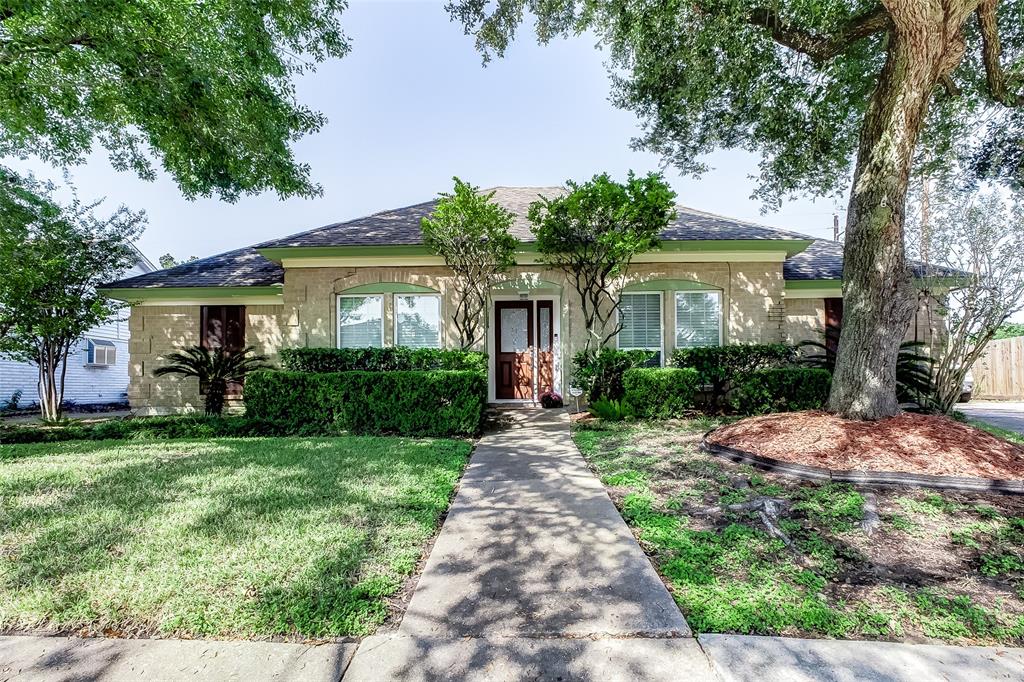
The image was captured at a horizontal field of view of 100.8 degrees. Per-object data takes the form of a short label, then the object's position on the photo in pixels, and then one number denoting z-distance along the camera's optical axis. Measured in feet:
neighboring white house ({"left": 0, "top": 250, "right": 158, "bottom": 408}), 40.32
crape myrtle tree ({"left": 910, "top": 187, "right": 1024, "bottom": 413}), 22.33
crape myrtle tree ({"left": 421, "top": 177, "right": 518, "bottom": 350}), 25.27
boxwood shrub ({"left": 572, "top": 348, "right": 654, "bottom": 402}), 25.90
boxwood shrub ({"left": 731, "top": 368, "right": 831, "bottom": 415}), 24.95
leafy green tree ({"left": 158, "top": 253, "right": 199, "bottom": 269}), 96.97
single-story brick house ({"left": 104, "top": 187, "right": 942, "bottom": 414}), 29.89
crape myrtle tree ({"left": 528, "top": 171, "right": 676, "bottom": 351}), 24.70
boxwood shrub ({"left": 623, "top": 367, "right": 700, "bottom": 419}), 24.89
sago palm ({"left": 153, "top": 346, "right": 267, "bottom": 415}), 28.30
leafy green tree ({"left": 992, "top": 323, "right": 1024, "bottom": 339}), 47.36
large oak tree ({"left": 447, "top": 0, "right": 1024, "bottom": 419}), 17.02
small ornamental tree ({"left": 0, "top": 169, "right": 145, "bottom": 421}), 26.61
